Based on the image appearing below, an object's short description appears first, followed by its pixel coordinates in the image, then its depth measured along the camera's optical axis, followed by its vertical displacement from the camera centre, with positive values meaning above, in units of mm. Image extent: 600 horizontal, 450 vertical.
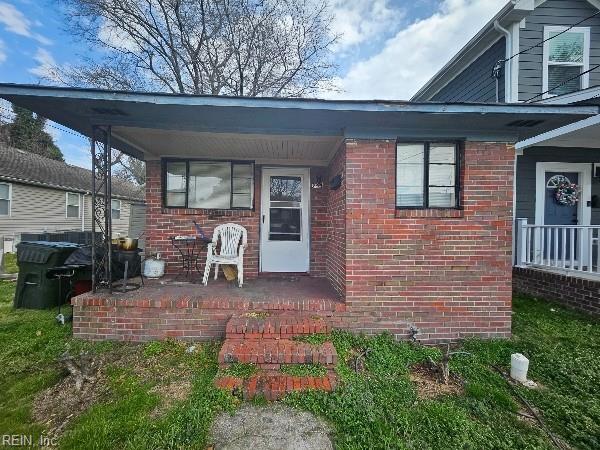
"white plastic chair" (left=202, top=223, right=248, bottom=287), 4668 -272
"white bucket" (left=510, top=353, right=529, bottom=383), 2689 -1362
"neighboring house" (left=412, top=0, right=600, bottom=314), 5840 +3101
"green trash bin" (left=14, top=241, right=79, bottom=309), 4383 -839
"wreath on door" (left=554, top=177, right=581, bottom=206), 6336 +811
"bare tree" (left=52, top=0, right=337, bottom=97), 9708 +6579
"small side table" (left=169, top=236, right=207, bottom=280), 5023 -520
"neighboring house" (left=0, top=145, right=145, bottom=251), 10766 +971
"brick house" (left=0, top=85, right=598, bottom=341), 3402 -51
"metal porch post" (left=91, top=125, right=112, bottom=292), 3553 +331
